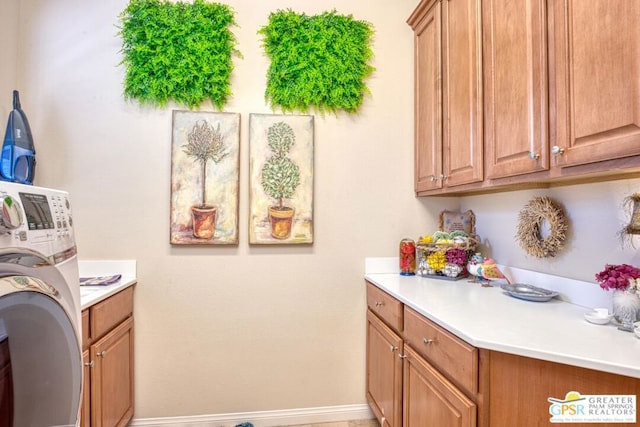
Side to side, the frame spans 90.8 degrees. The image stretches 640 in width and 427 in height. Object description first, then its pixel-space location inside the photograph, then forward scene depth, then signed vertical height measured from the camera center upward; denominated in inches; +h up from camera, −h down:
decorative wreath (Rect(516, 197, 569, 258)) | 56.0 -1.0
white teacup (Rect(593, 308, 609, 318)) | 43.7 -12.7
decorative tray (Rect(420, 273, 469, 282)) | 72.8 -13.2
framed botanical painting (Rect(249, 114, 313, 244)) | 79.5 +10.4
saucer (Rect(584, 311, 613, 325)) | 43.1 -13.2
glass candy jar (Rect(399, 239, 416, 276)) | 79.6 -9.2
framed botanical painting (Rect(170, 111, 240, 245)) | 77.0 +10.0
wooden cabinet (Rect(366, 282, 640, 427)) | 34.7 -20.9
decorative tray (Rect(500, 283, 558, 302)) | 53.8 -12.5
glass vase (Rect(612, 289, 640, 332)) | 41.0 -11.3
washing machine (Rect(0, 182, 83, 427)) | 28.2 -9.5
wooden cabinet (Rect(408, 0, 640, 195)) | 35.7 +19.2
